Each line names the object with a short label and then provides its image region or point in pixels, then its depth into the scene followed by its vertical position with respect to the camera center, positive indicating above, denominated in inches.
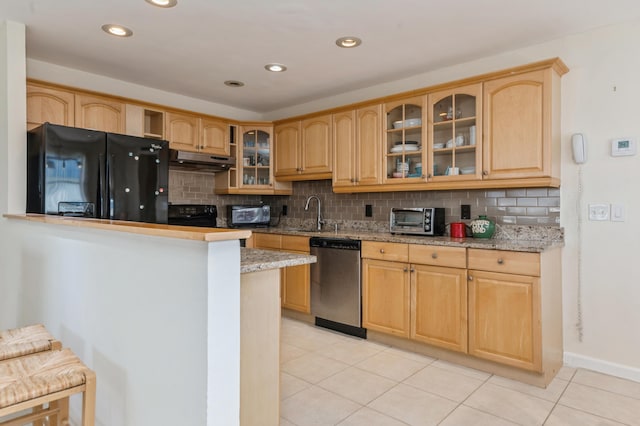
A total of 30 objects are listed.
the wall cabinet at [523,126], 105.7 +24.0
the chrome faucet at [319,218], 174.7 -2.4
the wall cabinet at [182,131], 156.7 +33.7
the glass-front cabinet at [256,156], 180.5 +26.3
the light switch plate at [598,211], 106.9 +0.0
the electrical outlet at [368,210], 159.2 +1.0
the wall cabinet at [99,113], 131.6 +34.7
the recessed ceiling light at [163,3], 93.1 +50.2
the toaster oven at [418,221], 130.7 -2.9
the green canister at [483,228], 120.3 -4.9
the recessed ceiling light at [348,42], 113.5 +50.2
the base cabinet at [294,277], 149.4 -25.0
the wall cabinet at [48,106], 121.1 +34.2
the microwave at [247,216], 180.7 -1.4
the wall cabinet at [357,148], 142.6 +24.3
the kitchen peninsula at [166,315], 46.7 -15.1
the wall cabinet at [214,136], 167.3 +33.3
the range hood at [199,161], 154.4 +21.3
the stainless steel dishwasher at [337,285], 134.5 -25.7
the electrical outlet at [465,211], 131.4 +0.4
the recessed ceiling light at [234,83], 152.5 +51.1
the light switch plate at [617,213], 104.5 -0.4
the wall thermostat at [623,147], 102.7 +17.0
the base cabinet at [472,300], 98.7 -24.8
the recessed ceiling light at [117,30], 106.3 +50.6
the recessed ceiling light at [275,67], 135.8 +50.9
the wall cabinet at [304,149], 159.6 +27.2
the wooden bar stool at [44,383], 47.6 -21.5
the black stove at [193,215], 164.0 -0.7
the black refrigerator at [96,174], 109.6 +12.0
